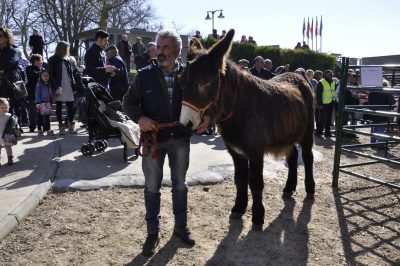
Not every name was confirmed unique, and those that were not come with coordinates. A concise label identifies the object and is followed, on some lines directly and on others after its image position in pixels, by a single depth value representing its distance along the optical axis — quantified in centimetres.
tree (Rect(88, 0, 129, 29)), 2720
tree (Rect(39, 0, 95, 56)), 3058
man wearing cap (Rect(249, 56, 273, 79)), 973
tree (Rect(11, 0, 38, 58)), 3491
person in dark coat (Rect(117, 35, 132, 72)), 1450
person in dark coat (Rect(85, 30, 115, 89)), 707
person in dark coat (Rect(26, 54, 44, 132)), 894
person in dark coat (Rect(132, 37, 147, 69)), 1506
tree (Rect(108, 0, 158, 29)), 3481
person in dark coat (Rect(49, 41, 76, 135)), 762
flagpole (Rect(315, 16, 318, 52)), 3618
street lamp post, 3209
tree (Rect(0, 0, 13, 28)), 3381
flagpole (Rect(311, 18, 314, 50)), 3612
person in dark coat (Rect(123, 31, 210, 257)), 316
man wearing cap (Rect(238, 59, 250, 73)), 973
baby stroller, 604
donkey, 299
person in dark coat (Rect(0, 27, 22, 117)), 745
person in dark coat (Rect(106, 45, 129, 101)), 748
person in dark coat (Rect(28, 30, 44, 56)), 1222
